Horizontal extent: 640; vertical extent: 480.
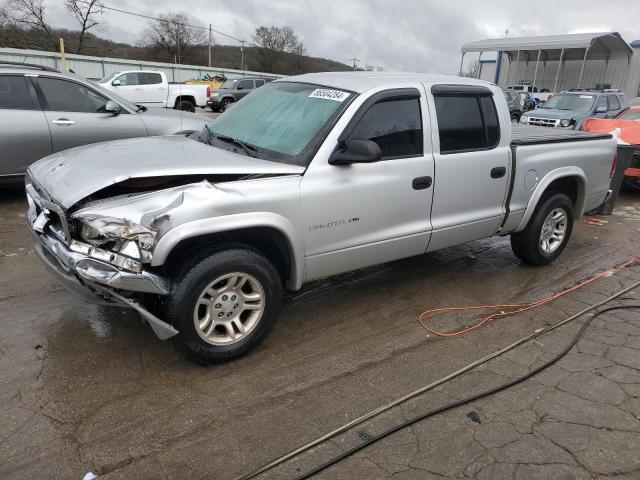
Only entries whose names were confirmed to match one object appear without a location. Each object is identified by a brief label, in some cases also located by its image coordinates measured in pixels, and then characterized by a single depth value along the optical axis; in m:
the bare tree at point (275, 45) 65.06
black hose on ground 2.47
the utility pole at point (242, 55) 66.65
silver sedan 6.36
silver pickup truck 2.88
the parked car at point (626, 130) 8.54
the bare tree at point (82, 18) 53.06
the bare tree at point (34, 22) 51.59
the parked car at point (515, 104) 21.63
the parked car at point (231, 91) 22.47
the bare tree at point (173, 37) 64.06
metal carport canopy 32.91
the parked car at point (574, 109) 13.91
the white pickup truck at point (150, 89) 19.11
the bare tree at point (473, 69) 46.69
